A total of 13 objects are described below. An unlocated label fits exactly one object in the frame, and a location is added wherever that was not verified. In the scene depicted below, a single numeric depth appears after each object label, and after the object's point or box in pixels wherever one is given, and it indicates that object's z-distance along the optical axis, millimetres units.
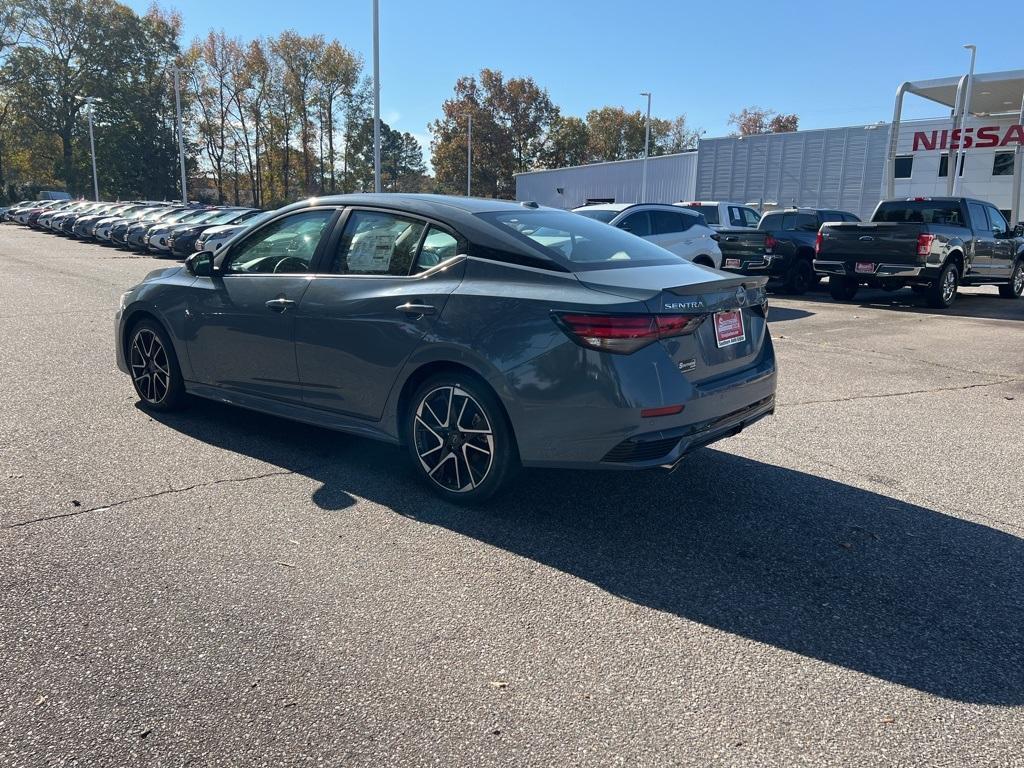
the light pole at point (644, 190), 40500
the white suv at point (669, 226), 13289
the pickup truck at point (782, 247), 15922
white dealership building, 25344
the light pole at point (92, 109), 65750
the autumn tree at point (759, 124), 86562
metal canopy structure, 23109
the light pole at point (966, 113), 22869
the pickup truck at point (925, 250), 13953
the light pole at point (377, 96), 28125
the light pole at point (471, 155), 62750
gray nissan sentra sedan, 3707
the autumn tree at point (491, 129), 72188
